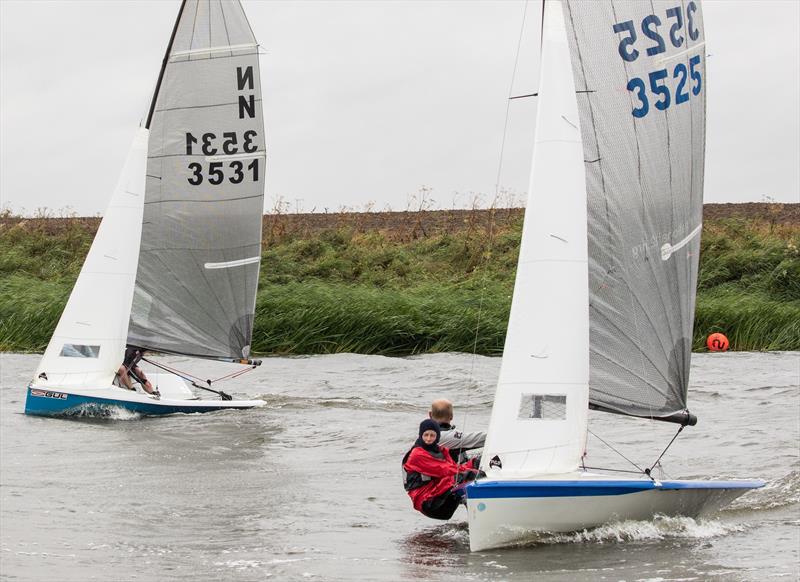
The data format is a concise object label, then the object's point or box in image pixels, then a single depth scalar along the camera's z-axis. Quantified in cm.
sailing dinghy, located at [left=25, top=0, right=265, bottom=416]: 3200
